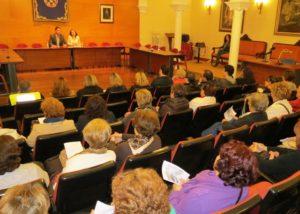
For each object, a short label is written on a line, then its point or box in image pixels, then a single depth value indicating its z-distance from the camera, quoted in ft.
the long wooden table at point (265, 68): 26.94
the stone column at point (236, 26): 27.50
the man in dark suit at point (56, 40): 35.65
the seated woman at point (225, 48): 40.73
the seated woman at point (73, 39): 36.78
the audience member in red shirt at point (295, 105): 14.69
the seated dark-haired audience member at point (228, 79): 19.87
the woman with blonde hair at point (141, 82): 18.63
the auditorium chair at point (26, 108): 14.82
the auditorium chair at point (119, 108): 14.41
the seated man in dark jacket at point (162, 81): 20.33
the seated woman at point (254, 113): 11.50
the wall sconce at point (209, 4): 44.78
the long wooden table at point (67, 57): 33.71
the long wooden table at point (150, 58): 32.35
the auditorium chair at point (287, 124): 11.37
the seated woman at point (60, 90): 16.63
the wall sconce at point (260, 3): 37.83
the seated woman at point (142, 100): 12.73
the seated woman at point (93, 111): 11.51
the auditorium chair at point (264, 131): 10.36
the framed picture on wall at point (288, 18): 34.32
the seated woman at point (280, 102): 12.57
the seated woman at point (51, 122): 10.55
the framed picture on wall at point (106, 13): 42.77
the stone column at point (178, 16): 38.83
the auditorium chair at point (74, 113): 13.30
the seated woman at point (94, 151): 7.54
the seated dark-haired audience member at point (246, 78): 20.80
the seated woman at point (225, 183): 5.69
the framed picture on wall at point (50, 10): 37.52
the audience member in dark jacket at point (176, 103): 13.35
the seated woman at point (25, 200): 4.46
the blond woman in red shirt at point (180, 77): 20.80
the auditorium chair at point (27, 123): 12.60
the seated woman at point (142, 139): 8.66
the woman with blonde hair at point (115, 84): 17.83
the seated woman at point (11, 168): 7.01
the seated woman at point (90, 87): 17.22
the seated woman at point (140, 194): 4.25
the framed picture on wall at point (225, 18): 42.50
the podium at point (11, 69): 23.30
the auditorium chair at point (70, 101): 16.00
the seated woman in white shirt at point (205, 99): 14.51
